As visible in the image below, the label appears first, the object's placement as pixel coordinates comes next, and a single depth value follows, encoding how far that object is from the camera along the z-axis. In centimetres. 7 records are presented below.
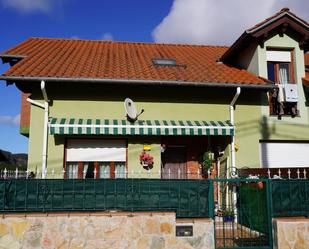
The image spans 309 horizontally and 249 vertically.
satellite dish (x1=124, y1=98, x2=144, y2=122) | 1258
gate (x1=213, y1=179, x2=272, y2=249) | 938
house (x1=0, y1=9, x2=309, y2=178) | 1266
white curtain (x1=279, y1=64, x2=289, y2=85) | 1517
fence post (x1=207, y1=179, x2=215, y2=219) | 922
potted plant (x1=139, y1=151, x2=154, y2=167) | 1298
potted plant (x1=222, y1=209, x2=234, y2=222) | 1107
